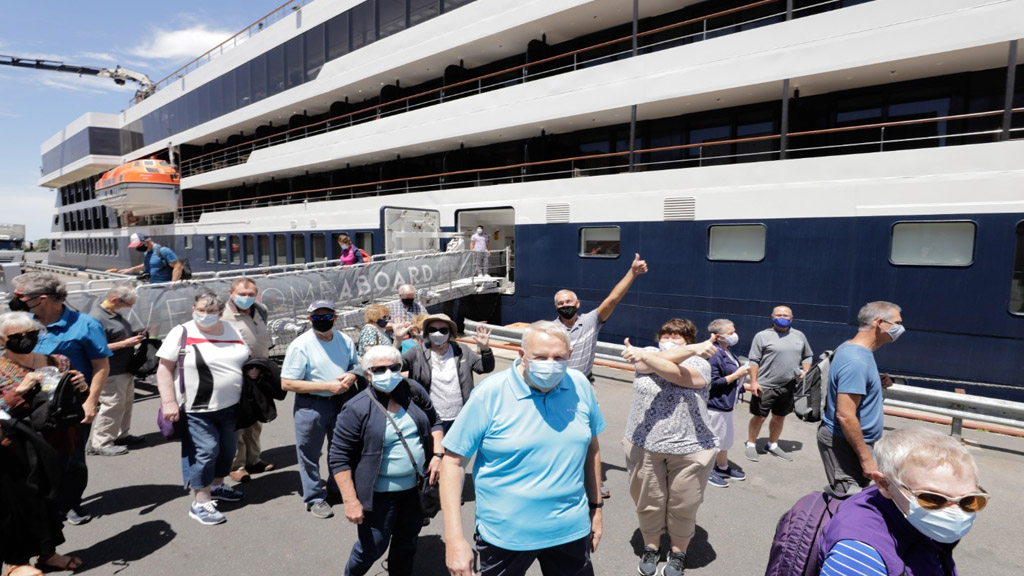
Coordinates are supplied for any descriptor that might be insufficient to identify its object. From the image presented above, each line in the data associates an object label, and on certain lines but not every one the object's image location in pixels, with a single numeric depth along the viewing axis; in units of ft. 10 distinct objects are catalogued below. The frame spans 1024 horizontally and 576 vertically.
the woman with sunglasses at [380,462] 9.34
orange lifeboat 83.41
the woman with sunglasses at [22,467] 9.27
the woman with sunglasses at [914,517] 4.99
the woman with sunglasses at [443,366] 13.65
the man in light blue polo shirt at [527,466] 7.46
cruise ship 25.46
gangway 23.36
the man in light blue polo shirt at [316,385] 13.01
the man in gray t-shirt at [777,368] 17.57
